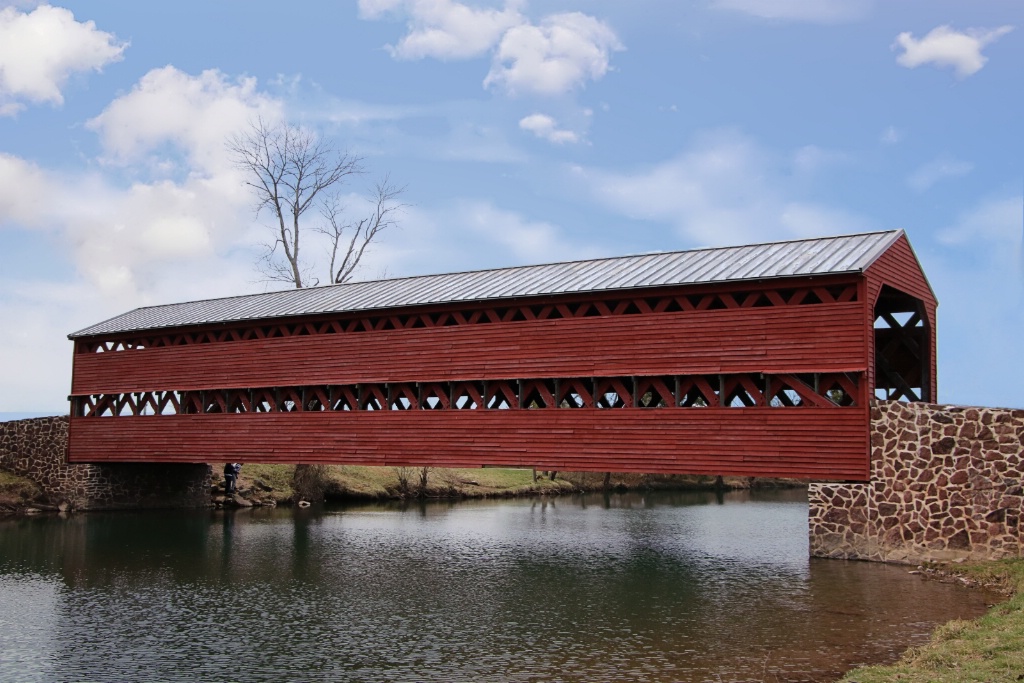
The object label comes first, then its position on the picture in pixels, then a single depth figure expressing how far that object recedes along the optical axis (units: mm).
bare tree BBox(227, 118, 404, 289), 40625
